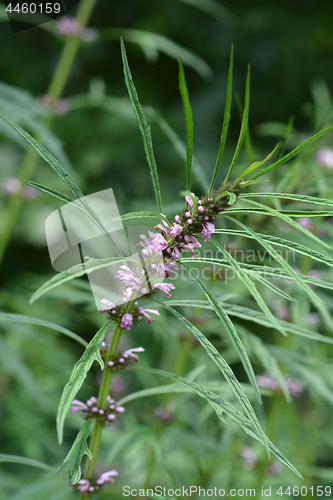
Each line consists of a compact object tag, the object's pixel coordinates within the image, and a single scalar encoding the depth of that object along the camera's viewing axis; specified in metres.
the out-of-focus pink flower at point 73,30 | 1.35
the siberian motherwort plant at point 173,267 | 0.83
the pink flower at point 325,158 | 1.07
